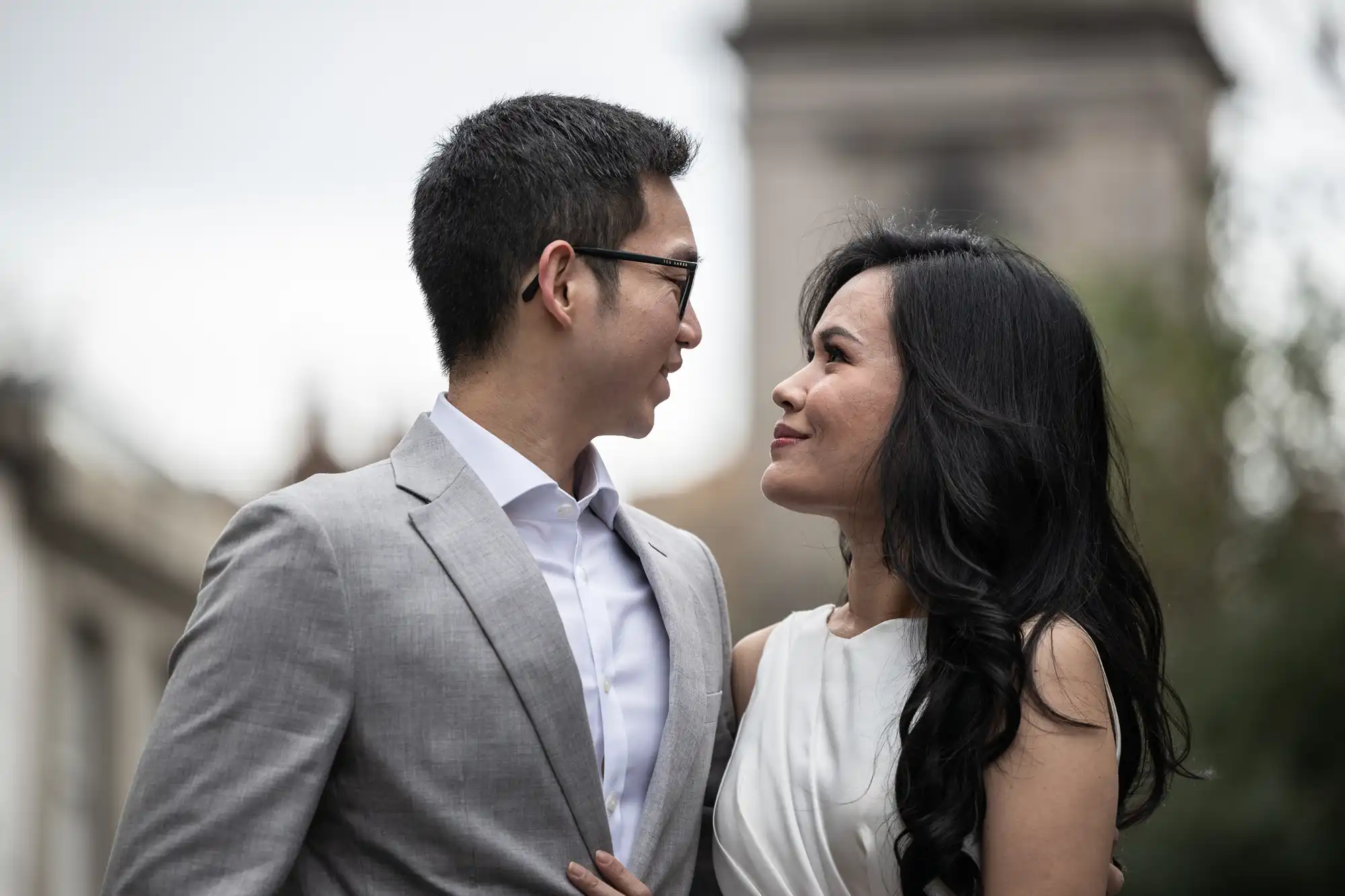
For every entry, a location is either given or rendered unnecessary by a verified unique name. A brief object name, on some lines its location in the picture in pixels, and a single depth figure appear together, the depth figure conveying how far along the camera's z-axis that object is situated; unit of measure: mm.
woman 3920
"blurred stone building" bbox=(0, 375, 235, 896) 15234
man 3518
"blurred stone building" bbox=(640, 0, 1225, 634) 39875
